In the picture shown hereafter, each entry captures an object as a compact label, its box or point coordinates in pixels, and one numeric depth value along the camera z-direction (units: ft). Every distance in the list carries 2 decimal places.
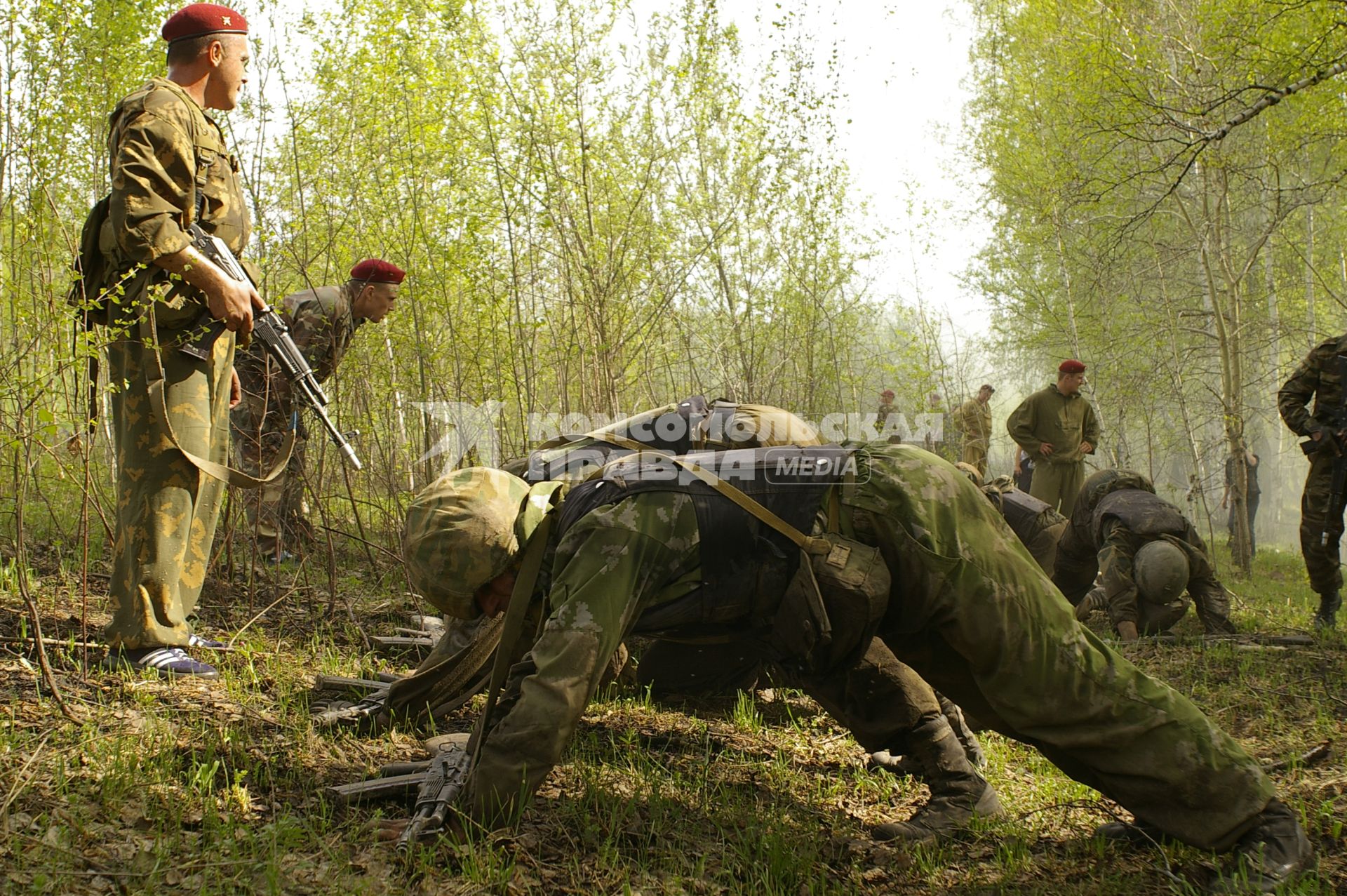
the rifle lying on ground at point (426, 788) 7.52
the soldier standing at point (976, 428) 35.22
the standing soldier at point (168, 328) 9.54
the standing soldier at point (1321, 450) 18.69
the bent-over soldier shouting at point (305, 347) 16.07
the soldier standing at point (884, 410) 38.27
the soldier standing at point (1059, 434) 27.84
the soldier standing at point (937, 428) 35.94
